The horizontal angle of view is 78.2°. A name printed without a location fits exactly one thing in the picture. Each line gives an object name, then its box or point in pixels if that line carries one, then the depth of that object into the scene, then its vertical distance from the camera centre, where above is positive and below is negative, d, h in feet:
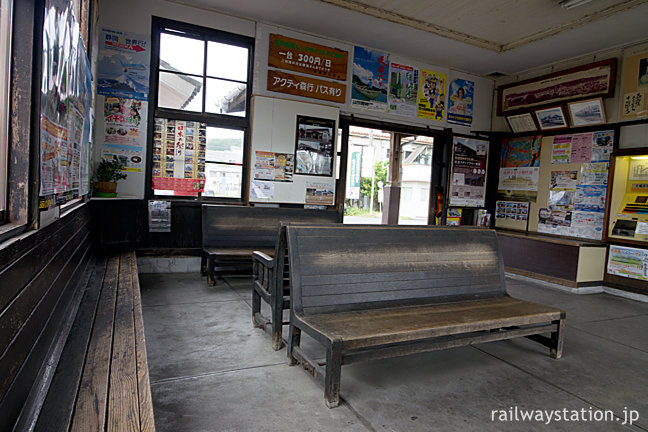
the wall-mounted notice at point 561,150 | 18.99 +2.82
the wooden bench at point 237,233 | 14.49 -1.72
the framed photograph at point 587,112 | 17.54 +4.41
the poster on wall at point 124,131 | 14.58 +1.84
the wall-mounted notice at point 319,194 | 18.10 -0.02
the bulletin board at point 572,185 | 17.62 +1.11
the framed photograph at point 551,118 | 18.99 +4.35
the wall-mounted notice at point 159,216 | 15.51 -1.28
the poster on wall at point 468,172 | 21.85 +1.67
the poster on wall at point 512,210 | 21.02 -0.27
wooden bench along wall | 4.07 -2.46
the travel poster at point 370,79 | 18.97 +5.68
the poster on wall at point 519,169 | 20.54 +1.98
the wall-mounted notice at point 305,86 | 17.13 +4.70
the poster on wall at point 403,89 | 19.94 +5.54
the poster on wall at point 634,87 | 16.25 +5.19
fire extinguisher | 21.81 -0.35
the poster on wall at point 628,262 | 15.61 -1.99
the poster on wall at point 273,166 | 16.87 +1.03
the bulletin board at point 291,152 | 16.85 +1.75
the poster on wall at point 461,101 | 21.66 +5.50
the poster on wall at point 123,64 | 14.44 +4.27
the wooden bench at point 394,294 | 6.85 -2.04
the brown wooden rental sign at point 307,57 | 17.07 +5.97
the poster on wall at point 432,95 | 20.76 +5.51
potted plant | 13.70 +0.13
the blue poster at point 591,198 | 17.53 +0.55
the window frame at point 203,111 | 15.28 +2.94
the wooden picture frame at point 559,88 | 17.51 +5.84
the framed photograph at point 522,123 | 20.48 +4.36
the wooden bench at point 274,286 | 8.52 -2.21
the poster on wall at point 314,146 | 17.71 +2.12
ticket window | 15.83 +0.56
